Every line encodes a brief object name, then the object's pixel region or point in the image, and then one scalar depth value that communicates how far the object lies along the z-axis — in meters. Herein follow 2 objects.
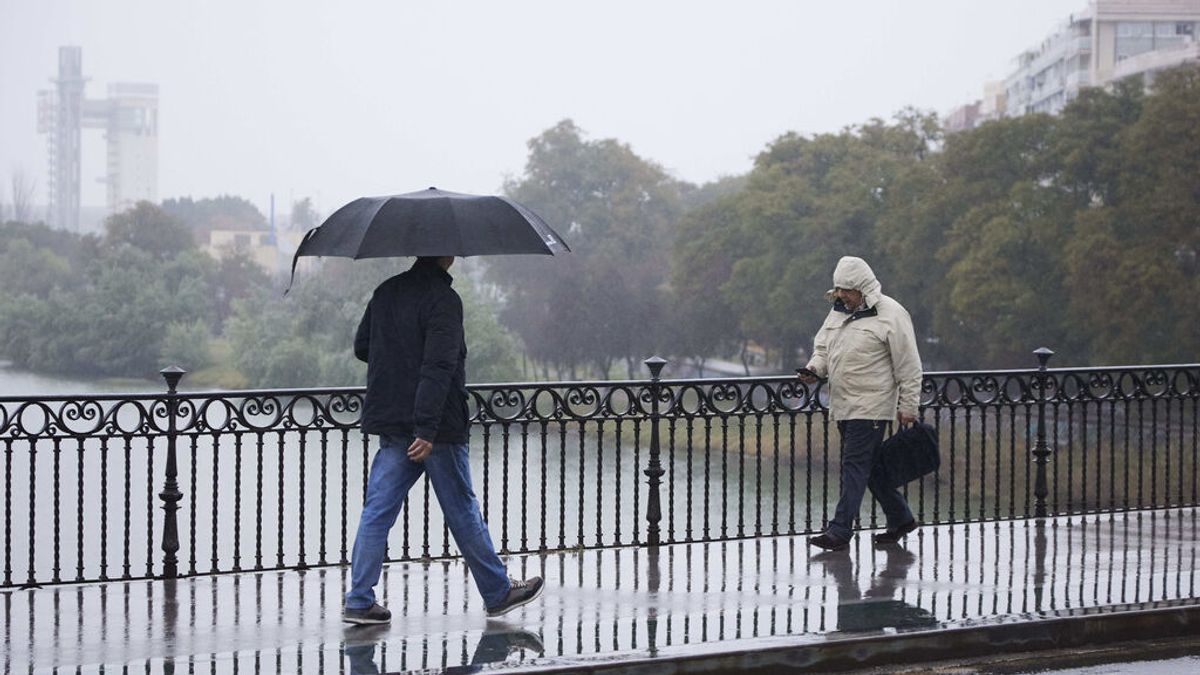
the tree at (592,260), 92.19
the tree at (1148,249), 46.69
